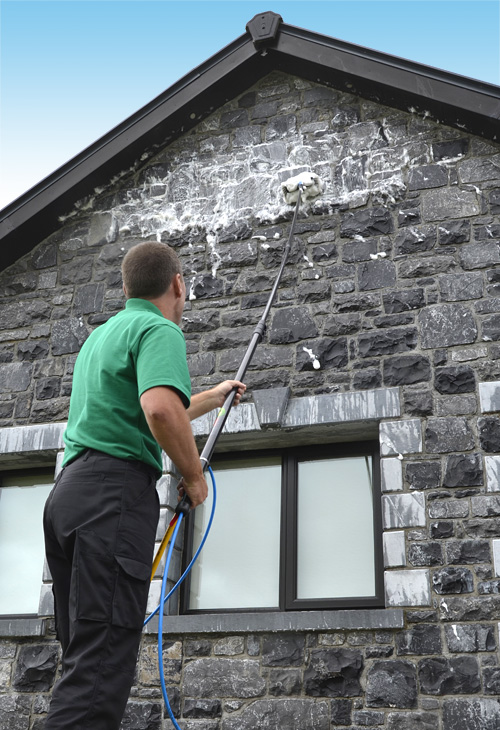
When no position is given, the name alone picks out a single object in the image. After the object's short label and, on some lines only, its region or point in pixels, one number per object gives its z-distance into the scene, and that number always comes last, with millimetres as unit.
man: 2576
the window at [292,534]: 5309
